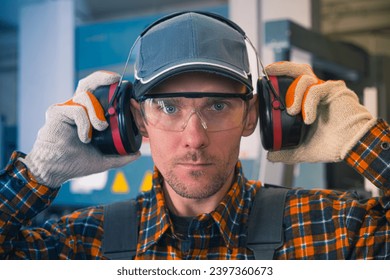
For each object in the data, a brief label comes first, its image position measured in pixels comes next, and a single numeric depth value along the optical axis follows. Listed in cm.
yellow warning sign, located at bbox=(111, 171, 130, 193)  267
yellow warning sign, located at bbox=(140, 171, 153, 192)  257
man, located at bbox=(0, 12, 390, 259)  108
